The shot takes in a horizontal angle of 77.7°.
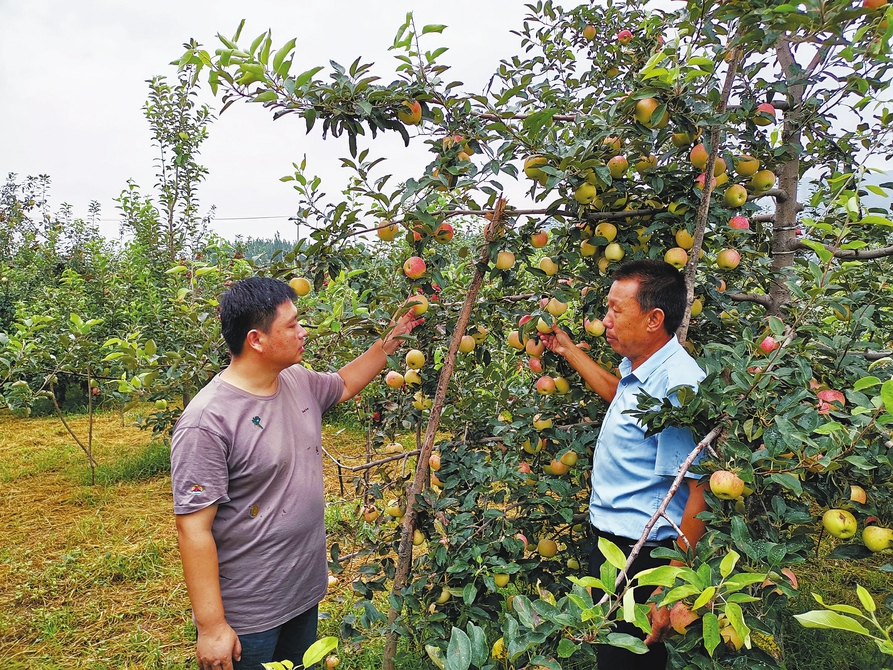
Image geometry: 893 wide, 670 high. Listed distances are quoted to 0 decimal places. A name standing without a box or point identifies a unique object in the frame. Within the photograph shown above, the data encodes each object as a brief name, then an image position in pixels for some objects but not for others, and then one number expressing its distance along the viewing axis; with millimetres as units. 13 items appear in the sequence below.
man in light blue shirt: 1429
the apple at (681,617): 1041
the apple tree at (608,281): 1099
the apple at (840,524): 1117
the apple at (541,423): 1761
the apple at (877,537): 1072
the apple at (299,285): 1758
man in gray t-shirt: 1425
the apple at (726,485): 1064
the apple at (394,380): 2055
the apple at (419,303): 1710
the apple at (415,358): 1825
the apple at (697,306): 1628
